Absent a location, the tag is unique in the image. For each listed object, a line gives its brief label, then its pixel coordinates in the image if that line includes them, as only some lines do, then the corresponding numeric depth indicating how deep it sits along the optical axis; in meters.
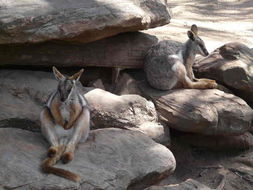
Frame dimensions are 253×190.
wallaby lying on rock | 13.28
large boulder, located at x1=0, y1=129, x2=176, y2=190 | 8.19
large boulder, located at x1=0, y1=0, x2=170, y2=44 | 10.62
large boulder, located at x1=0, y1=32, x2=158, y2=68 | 12.06
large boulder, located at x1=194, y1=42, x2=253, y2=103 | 13.78
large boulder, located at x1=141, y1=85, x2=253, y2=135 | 12.47
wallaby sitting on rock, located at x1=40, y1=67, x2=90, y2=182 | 9.44
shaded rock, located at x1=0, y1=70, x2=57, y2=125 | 11.09
